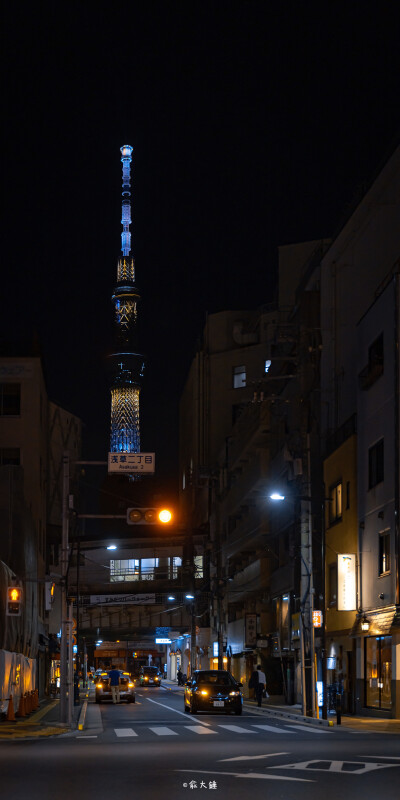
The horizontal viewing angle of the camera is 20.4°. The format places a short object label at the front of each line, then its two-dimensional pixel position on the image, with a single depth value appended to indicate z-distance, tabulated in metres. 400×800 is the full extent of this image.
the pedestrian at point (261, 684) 49.47
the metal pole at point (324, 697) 35.75
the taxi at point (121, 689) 56.84
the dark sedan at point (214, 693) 41.28
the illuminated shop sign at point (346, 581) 41.84
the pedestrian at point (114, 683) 55.84
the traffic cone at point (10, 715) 34.78
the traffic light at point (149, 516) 29.54
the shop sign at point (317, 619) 37.14
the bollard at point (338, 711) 33.09
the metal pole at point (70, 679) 34.27
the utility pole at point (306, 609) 36.50
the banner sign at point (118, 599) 105.47
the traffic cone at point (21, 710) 39.16
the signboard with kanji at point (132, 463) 31.92
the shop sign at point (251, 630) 66.00
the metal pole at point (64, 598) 33.81
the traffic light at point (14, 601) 34.97
